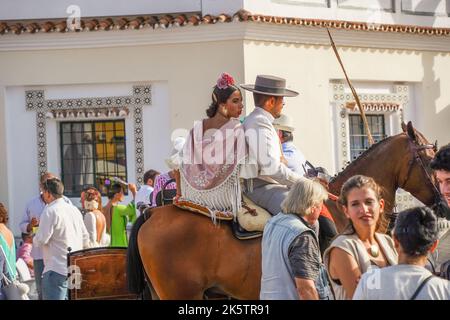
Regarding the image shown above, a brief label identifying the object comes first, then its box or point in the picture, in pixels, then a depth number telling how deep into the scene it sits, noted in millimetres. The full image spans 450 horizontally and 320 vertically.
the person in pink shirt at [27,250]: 15539
